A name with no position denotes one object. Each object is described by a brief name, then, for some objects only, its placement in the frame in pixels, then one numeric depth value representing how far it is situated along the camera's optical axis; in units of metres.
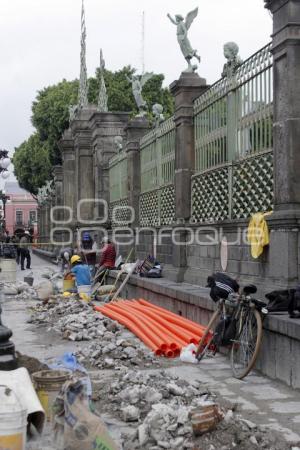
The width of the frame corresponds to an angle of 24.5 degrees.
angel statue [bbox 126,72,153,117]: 18.26
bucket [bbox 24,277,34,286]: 20.02
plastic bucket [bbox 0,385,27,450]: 4.43
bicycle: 7.32
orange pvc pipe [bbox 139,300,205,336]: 9.38
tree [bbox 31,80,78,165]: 44.59
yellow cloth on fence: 8.29
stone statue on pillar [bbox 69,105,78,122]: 27.23
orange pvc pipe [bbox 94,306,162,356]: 9.12
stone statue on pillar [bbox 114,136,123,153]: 19.78
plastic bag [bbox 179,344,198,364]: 8.29
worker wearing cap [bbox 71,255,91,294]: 16.09
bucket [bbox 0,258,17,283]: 20.77
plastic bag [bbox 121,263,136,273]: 15.26
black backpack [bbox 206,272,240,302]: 8.05
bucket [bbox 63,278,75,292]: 17.39
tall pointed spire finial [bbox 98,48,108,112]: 25.52
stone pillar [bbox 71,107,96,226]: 24.02
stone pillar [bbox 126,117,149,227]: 16.97
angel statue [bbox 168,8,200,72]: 12.26
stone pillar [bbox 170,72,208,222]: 12.04
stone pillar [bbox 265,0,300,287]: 7.70
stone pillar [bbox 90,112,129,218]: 21.92
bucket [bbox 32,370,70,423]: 5.60
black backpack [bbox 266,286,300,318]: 6.99
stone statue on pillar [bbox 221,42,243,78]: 9.84
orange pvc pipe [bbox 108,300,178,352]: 8.88
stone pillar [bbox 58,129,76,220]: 27.88
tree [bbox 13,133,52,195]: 50.12
